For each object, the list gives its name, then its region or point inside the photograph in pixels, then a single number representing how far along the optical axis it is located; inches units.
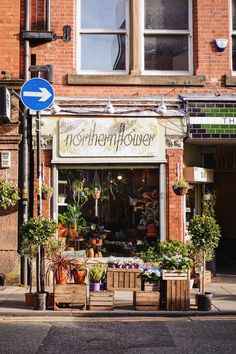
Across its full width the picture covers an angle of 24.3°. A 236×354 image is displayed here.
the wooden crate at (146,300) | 358.9
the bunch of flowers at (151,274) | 364.8
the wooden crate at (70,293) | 356.2
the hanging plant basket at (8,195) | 446.6
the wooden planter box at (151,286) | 365.4
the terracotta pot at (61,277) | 362.9
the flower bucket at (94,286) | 370.0
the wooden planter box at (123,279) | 371.2
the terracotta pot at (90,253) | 474.9
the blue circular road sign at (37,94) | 387.5
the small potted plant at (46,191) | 450.9
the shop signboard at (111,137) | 467.5
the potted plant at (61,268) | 362.9
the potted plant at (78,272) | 366.9
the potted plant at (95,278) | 370.0
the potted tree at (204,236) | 363.9
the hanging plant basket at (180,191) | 456.1
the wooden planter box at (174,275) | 360.5
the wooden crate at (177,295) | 358.0
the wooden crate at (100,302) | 358.3
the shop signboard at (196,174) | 487.2
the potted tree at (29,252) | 366.9
